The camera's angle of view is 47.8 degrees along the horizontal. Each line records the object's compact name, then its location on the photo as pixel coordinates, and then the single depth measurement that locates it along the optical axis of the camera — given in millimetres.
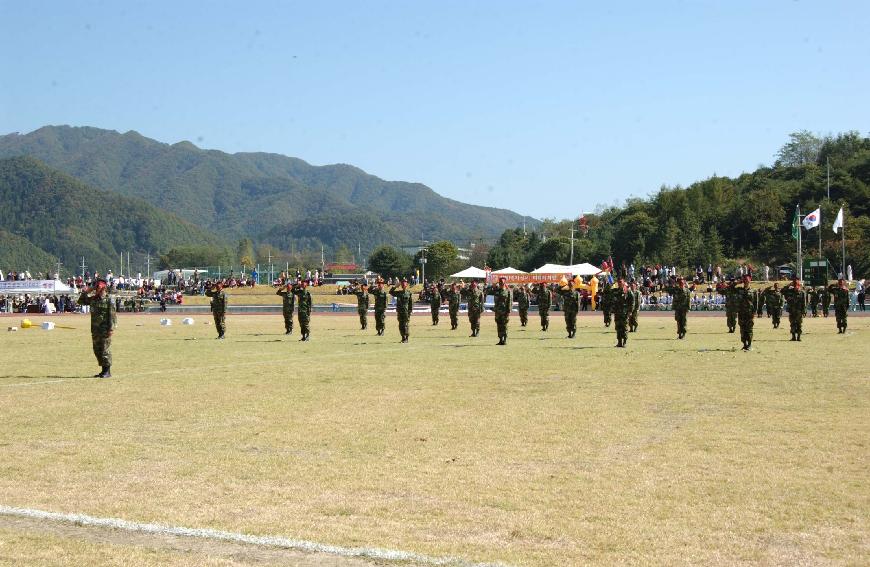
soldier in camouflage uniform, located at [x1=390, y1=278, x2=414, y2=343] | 28500
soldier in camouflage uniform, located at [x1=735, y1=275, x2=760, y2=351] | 23812
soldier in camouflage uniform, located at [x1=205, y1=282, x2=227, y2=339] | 30844
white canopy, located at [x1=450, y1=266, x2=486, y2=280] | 69844
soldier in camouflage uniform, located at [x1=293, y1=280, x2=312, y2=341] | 29547
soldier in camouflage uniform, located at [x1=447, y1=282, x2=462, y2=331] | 37694
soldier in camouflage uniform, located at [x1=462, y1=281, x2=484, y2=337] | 31250
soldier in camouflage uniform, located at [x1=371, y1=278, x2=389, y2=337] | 32416
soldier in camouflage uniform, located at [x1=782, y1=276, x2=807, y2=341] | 28047
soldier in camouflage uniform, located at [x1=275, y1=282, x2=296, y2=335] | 32594
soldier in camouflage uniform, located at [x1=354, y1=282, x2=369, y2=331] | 37344
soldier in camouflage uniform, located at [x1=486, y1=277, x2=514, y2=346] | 26844
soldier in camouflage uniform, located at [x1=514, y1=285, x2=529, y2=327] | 39312
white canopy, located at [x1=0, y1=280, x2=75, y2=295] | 67938
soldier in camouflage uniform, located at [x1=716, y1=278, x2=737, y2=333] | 32031
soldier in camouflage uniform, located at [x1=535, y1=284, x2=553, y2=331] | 35938
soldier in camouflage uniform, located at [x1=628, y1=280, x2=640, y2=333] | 32962
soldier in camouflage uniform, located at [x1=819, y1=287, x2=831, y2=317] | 45081
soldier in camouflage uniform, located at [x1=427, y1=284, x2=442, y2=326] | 42169
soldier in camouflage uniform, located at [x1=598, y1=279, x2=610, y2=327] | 35000
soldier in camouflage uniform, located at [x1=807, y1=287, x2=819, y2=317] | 46031
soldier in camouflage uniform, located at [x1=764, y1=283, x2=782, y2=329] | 35969
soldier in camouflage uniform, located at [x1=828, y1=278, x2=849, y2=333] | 31719
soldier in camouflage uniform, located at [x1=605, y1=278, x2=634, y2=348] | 25266
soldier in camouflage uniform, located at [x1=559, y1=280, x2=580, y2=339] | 30188
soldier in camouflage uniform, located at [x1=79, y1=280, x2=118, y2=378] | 17609
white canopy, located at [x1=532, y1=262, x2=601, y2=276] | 65375
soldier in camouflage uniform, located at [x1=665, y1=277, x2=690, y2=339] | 29672
